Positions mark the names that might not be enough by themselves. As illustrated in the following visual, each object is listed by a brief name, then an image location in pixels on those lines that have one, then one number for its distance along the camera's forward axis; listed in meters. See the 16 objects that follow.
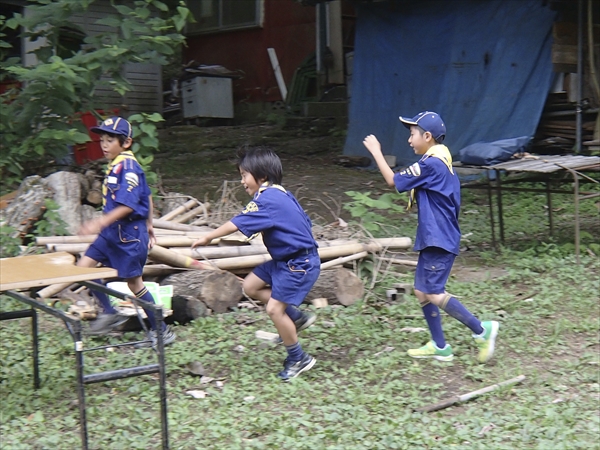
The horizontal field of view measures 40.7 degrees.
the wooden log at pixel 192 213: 8.69
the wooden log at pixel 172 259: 6.77
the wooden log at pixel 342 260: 7.21
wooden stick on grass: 4.91
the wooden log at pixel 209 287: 6.67
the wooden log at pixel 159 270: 6.91
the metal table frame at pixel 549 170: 7.95
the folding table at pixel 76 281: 4.10
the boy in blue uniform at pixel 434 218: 5.46
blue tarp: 12.42
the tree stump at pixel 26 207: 8.20
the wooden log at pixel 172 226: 8.14
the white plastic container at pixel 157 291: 6.43
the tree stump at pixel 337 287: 6.98
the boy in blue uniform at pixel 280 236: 5.18
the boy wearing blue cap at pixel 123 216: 5.66
